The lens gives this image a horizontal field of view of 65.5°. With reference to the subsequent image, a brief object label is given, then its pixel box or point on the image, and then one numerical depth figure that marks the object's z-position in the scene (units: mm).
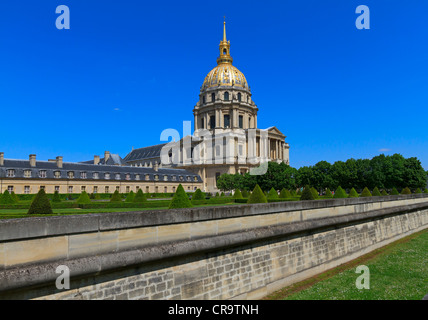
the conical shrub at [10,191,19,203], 28688
